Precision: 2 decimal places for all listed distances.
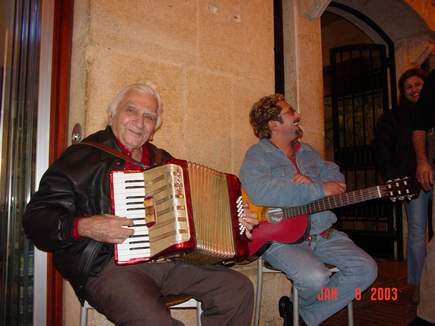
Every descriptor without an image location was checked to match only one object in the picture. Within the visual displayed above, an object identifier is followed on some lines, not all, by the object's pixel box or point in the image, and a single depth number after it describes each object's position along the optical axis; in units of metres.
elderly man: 1.49
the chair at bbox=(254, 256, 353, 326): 2.26
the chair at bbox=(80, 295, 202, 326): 1.69
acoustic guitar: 2.21
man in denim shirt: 2.10
